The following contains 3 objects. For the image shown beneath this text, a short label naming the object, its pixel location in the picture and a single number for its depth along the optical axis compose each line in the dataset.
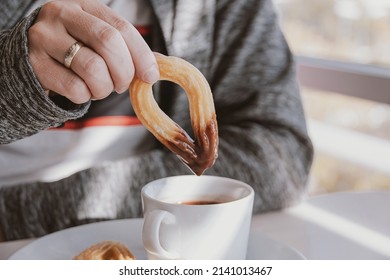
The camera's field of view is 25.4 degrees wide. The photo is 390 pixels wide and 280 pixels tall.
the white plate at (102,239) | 0.65
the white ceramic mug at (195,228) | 0.60
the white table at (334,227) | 0.69
